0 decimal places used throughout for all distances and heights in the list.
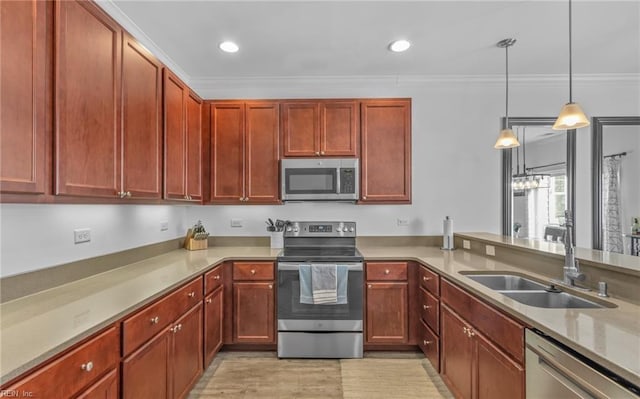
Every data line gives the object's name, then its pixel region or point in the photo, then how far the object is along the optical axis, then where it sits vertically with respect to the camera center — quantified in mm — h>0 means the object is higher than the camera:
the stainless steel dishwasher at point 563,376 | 958 -600
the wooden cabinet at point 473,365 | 1454 -894
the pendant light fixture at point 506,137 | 2583 +548
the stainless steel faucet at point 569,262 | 1747 -352
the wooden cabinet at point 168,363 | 1465 -887
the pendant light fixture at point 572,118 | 1919 +520
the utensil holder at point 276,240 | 3254 -400
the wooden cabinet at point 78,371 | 962 -592
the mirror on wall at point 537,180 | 3348 +232
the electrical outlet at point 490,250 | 2656 -419
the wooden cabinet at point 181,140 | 2352 +520
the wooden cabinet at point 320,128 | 3133 +744
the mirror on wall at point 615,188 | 3283 +141
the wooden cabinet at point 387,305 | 2760 -916
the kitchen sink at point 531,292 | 1672 -546
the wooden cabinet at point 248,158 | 3152 +443
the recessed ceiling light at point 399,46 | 2560 +1309
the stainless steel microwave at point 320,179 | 3094 +225
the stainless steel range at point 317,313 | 2691 -967
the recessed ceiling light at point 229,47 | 2575 +1308
